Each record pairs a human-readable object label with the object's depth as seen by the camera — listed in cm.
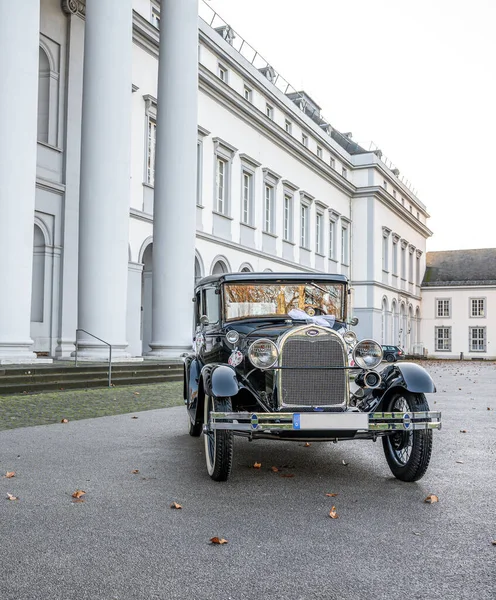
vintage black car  571
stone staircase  1264
